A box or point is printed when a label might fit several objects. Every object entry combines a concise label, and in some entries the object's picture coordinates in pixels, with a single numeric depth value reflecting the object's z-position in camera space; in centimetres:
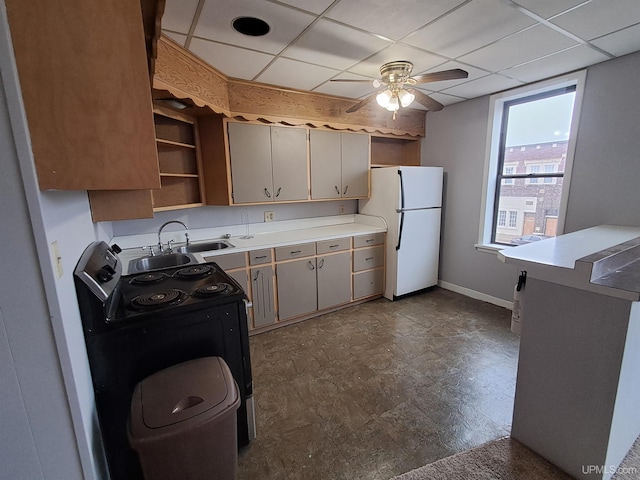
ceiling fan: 225
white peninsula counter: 124
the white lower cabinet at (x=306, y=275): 278
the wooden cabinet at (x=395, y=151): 408
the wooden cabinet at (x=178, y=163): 265
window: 283
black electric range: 120
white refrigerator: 343
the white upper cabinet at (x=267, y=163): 283
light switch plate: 90
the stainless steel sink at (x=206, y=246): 288
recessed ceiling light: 177
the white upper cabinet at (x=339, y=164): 331
